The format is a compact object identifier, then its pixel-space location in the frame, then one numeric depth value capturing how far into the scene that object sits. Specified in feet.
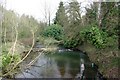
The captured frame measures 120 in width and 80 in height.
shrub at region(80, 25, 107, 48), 16.71
